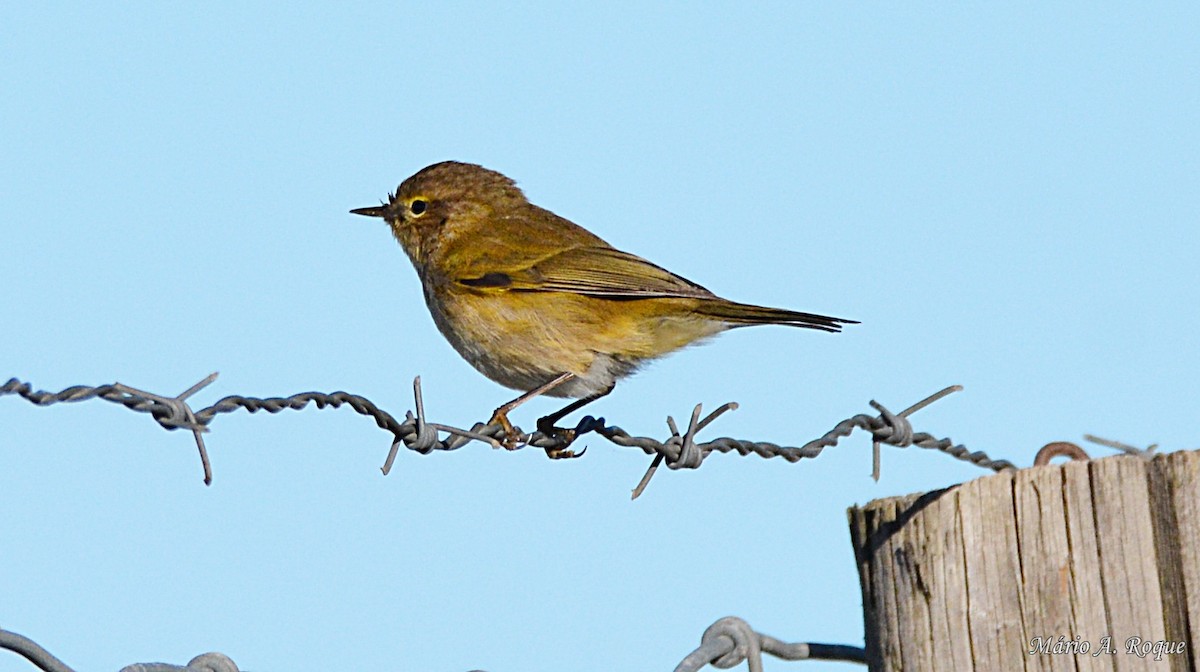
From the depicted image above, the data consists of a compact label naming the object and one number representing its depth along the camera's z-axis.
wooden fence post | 6.45
